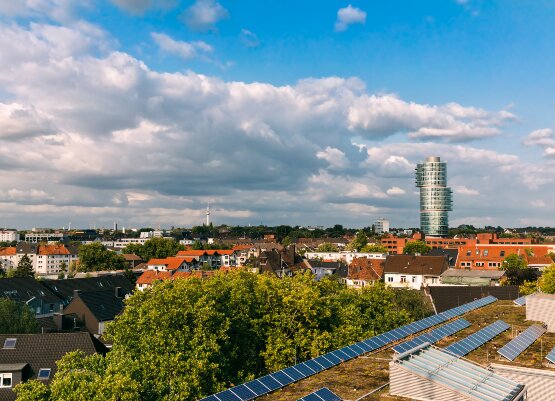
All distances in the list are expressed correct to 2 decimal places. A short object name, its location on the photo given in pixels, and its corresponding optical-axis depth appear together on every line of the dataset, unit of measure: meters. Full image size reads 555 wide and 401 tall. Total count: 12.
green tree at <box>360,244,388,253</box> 191.50
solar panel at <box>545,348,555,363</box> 25.98
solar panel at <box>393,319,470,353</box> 28.36
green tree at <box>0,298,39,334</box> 58.56
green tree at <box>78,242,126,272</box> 162.00
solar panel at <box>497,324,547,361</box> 27.74
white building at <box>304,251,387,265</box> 176.74
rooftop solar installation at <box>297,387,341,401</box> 19.60
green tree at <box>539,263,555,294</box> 64.79
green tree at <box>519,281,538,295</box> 69.19
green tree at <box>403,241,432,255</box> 188.62
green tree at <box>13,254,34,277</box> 137.50
